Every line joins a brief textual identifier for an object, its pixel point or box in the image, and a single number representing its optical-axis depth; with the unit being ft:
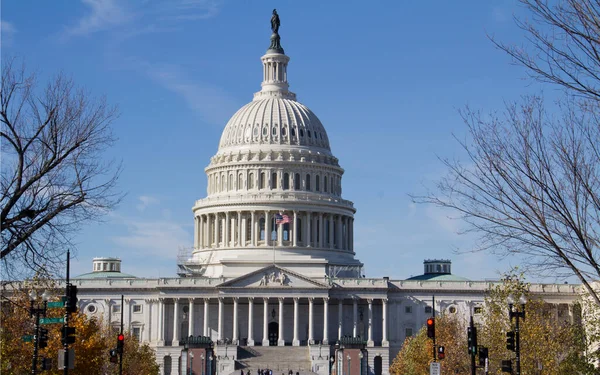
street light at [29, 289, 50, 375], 198.18
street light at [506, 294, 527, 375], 211.41
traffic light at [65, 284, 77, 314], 172.04
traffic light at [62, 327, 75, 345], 177.06
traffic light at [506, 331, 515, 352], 214.69
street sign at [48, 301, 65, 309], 174.08
